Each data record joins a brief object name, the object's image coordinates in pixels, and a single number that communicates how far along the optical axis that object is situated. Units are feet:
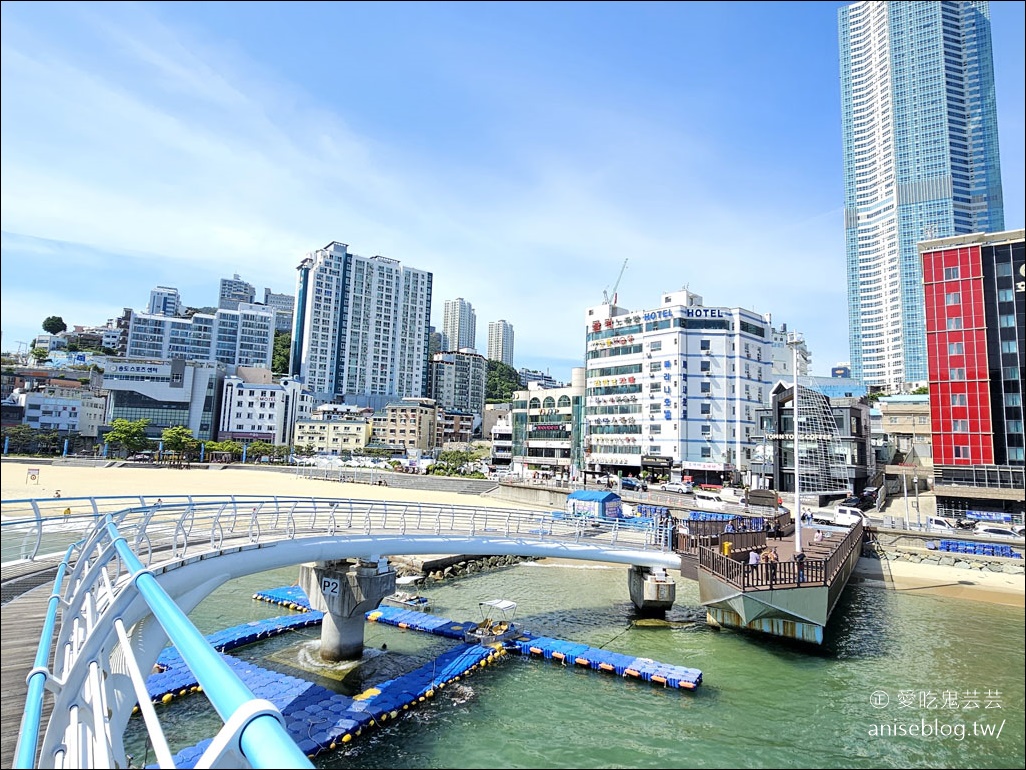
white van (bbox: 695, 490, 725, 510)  124.88
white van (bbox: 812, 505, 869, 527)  101.50
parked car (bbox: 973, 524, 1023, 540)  90.65
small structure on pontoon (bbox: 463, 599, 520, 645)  55.26
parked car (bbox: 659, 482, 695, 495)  145.28
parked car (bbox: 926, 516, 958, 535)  96.70
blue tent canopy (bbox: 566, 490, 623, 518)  107.04
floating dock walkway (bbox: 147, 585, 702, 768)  38.19
